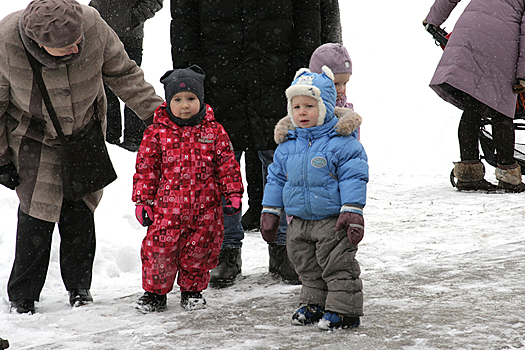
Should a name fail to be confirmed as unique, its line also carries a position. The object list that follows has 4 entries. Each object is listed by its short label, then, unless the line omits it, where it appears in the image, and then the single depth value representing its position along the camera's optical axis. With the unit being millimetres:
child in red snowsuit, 6738
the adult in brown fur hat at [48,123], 6559
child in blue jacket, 5816
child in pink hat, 7578
